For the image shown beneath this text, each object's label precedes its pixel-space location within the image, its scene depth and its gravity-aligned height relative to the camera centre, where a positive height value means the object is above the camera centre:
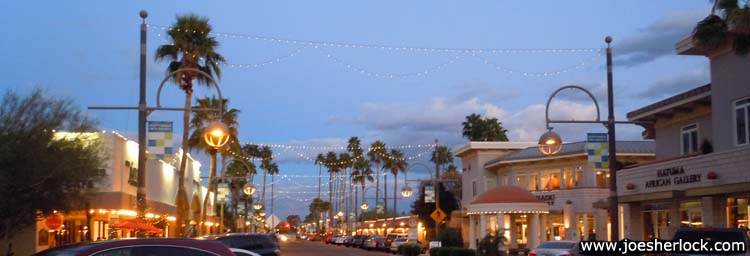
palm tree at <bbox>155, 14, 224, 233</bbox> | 46.38 +8.05
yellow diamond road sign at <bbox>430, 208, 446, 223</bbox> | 54.78 +0.18
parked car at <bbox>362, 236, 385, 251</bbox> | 72.89 -1.79
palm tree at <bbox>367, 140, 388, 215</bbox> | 120.94 +8.10
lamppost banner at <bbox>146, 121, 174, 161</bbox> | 28.97 +2.43
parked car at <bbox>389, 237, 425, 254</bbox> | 65.87 -1.59
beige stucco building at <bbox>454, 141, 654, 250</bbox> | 53.03 +1.46
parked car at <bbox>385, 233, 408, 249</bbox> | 71.06 -1.44
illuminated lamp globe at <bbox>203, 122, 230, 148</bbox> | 24.75 +2.17
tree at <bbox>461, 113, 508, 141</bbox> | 88.69 +8.16
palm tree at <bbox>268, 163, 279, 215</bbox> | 141.75 +7.35
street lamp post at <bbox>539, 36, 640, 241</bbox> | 30.16 +2.44
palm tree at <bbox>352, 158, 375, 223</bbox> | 135.75 +6.65
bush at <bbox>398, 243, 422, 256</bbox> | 50.69 -1.58
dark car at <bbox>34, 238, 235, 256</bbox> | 10.88 -0.31
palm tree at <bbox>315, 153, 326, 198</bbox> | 148.16 +9.14
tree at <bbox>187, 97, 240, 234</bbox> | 66.81 +6.68
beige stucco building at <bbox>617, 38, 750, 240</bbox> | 31.69 +1.90
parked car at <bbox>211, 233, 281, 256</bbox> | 29.59 -0.68
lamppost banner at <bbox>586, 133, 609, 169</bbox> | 33.31 +2.40
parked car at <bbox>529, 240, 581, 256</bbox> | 29.20 -0.91
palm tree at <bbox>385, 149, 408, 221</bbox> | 120.43 +6.97
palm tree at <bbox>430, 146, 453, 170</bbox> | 111.94 +7.24
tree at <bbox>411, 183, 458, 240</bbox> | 84.69 +1.18
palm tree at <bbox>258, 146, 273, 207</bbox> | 127.50 +8.15
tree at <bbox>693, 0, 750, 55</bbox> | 25.98 +5.37
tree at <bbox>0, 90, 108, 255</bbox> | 28.95 +1.82
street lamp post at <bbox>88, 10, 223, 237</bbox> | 26.02 +2.96
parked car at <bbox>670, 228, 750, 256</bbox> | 20.61 -0.36
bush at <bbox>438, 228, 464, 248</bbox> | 51.38 -1.05
